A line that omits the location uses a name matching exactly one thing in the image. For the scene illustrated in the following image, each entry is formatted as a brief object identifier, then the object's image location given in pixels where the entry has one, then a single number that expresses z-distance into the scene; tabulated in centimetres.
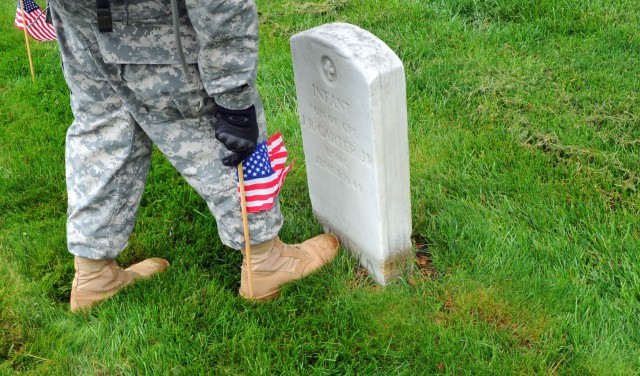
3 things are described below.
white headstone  267
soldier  244
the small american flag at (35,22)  524
